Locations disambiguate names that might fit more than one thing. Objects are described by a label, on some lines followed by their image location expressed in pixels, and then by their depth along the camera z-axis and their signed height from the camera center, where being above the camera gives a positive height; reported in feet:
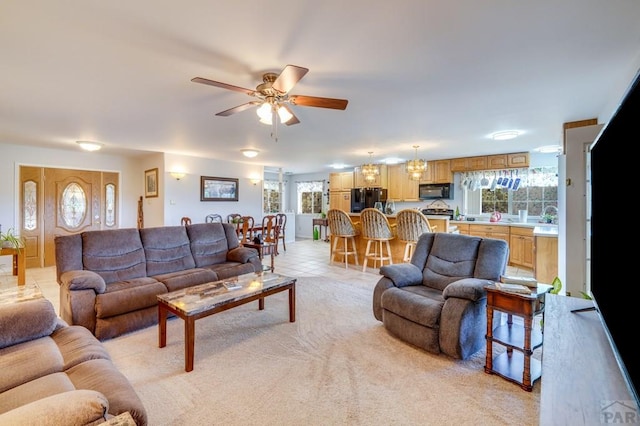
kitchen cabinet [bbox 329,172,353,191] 27.50 +2.77
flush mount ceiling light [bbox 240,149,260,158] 17.01 +3.45
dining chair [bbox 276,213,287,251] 22.73 -1.11
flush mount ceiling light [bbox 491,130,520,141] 13.85 +3.64
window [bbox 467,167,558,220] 19.40 +1.02
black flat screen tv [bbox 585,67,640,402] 2.92 -0.36
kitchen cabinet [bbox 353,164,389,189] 25.10 +2.56
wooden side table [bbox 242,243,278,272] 16.15 -2.13
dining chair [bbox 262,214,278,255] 18.99 -1.45
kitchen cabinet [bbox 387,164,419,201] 23.93 +2.01
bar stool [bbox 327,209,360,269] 17.80 -1.26
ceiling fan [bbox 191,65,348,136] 6.89 +3.06
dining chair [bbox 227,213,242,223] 22.80 -0.52
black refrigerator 25.03 +1.08
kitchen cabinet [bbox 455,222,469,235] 20.52 -1.36
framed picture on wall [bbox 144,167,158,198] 20.44 +2.04
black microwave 22.27 +1.43
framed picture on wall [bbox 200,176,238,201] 21.94 +1.72
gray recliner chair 7.35 -2.48
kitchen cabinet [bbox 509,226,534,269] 17.71 -2.40
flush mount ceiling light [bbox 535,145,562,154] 17.39 +3.71
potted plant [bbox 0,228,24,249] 13.69 -1.50
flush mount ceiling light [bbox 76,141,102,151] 15.84 +3.69
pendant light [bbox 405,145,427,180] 16.47 +2.40
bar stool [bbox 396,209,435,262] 14.44 -0.82
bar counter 15.83 -2.03
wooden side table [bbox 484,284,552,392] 6.35 -3.26
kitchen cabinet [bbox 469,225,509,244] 19.20 -1.50
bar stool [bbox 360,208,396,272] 16.13 -1.31
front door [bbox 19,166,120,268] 18.15 +0.42
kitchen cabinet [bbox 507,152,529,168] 19.12 +3.26
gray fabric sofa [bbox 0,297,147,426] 2.91 -2.44
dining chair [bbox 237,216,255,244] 19.65 -1.32
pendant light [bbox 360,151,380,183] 18.71 +2.50
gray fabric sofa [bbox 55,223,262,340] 8.54 -2.14
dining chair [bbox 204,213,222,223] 22.23 -0.58
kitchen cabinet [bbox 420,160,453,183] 22.07 +2.87
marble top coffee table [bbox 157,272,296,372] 7.13 -2.44
